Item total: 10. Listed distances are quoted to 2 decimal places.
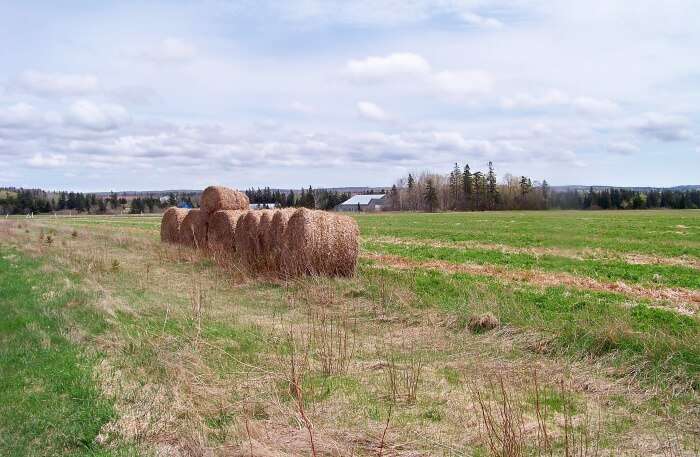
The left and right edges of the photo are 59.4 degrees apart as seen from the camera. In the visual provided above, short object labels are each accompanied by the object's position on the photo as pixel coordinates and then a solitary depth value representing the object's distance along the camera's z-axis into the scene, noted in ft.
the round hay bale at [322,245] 52.39
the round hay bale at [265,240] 56.13
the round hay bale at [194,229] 81.97
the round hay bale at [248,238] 62.69
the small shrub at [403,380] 21.42
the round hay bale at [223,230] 72.72
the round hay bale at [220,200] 79.77
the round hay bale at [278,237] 54.95
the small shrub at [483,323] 31.35
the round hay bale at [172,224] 92.58
